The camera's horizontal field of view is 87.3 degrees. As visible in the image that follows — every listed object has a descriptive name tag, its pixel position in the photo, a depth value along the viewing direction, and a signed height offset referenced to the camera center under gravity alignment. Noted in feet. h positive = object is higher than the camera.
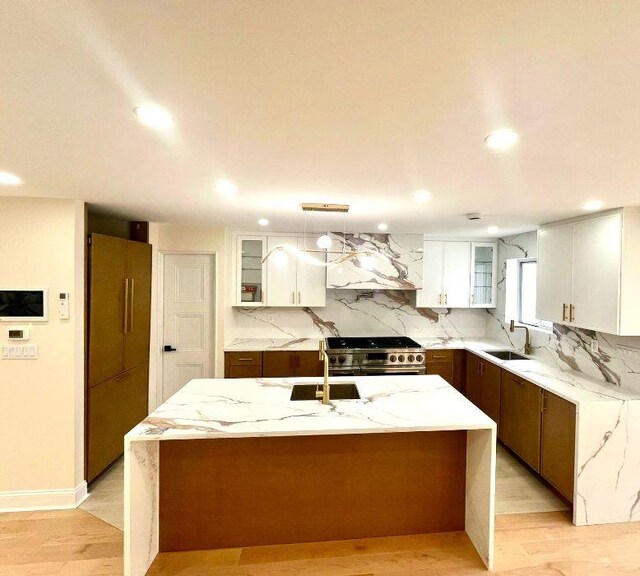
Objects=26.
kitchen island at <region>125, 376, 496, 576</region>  6.16 -3.84
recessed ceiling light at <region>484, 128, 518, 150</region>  4.17 +1.91
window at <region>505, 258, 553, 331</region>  12.92 -0.19
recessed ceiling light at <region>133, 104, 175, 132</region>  3.70 +1.90
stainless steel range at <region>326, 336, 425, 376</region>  12.44 -2.85
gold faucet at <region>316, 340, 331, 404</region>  7.01 -2.21
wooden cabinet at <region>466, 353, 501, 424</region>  11.18 -3.53
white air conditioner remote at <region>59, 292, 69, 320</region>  8.17 -0.62
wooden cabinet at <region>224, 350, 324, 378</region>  12.50 -3.05
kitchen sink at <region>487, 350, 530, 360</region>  12.37 -2.57
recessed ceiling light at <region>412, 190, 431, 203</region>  7.09 +1.96
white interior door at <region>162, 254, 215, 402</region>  12.87 -1.54
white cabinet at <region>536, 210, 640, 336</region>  8.04 +0.39
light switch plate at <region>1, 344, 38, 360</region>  8.05 -1.76
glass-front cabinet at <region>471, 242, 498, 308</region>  14.25 +0.50
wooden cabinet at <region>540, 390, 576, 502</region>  7.86 -3.86
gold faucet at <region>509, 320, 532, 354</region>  12.34 -2.10
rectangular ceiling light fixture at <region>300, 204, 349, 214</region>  8.02 +1.83
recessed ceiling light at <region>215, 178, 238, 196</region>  6.55 +1.96
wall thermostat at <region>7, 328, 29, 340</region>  8.04 -1.30
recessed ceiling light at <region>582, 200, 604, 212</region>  7.75 +1.98
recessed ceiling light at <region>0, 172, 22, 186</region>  6.23 +1.95
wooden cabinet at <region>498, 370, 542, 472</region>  9.14 -3.86
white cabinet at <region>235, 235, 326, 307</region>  13.32 +0.37
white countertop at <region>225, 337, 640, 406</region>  8.14 -2.55
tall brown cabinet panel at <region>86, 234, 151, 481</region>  8.77 -1.84
